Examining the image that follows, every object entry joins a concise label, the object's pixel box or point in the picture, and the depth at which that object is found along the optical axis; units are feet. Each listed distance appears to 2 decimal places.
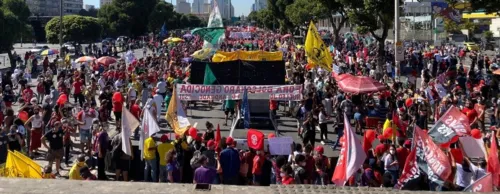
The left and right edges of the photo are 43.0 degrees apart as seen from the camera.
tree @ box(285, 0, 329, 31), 177.68
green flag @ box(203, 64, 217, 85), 55.57
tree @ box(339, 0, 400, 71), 104.42
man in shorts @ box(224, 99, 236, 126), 58.52
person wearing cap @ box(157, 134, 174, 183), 34.55
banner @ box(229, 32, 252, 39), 240.94
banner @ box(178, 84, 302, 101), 51.01
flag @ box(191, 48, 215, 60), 103.38
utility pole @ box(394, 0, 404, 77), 75.10
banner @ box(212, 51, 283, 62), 79.20
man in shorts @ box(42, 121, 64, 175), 39.24
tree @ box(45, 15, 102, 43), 188.65
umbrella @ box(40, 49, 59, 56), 115.05
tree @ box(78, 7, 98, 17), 485.93
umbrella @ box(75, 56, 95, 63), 95.33
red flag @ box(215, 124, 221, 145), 38.04
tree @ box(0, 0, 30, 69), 133.12
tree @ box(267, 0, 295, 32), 253.83
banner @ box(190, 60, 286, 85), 56.29
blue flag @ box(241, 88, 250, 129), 44.32
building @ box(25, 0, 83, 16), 572.51
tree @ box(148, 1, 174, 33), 296.30
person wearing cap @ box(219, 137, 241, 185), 32.89
